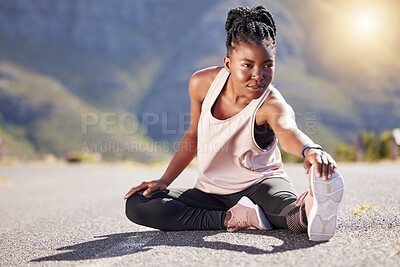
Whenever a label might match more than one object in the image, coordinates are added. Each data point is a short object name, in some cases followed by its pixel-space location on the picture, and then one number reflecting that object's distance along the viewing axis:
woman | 2.22
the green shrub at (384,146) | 12.21
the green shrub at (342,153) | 13.49
